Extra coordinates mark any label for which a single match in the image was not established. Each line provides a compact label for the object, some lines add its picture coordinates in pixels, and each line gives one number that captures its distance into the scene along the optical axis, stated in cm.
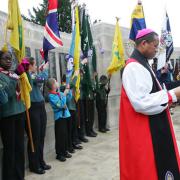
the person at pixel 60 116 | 549
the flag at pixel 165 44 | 700
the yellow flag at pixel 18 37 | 418
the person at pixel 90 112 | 759
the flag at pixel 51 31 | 519
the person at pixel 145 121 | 241
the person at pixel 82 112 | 709
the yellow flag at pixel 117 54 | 823
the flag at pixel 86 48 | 734
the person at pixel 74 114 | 626
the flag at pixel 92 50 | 754
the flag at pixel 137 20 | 784
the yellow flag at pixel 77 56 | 635
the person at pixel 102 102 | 824
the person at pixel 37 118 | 481
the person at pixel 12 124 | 391
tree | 2652
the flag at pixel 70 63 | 601
